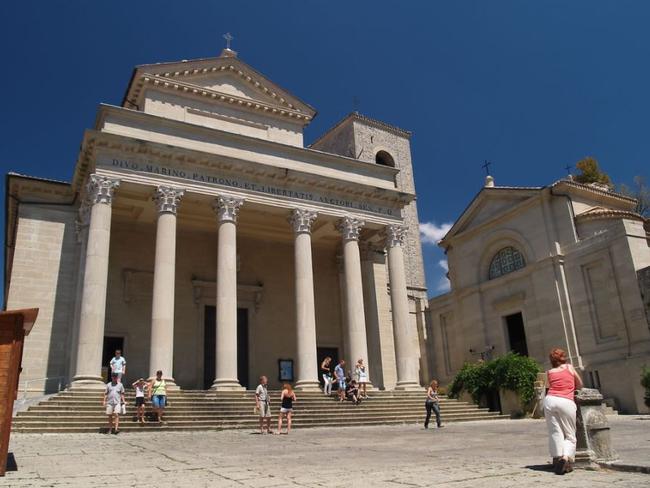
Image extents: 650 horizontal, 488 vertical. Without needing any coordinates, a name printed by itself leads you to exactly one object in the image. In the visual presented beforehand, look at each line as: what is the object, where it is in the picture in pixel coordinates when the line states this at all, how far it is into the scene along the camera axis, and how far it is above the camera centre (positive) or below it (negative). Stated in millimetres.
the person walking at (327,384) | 20903 +799
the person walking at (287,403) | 14667 +130
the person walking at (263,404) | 14478 +129
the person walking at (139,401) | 15211 +389
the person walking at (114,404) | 13922 +327
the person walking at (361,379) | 20656 +900
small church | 24125 +5365
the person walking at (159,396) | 15500 +499
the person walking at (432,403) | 16578 -70
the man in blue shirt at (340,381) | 20112 +866
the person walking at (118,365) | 16359 +1478
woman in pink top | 6461 -240
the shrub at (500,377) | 21984 +796
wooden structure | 7295 +818
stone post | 6902 -478
